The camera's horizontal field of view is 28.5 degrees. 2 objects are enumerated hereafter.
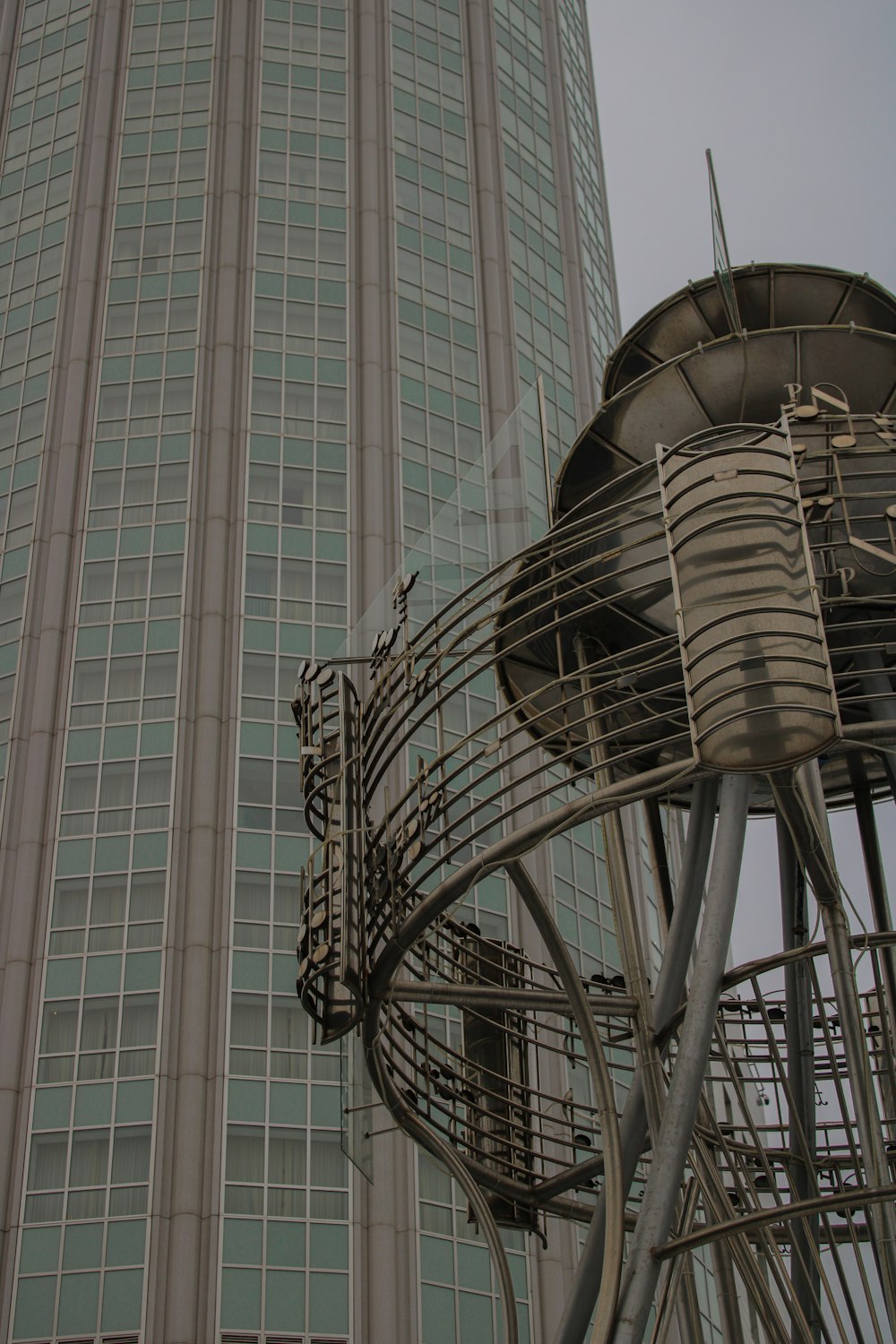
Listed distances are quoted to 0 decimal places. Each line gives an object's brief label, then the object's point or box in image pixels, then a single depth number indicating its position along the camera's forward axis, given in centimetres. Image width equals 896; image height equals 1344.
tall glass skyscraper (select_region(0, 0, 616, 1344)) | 4153
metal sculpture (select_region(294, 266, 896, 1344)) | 1778
